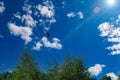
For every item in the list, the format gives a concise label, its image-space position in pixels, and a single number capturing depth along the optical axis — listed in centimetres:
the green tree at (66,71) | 2054
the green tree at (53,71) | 2115
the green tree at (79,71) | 2029
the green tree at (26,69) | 1949
